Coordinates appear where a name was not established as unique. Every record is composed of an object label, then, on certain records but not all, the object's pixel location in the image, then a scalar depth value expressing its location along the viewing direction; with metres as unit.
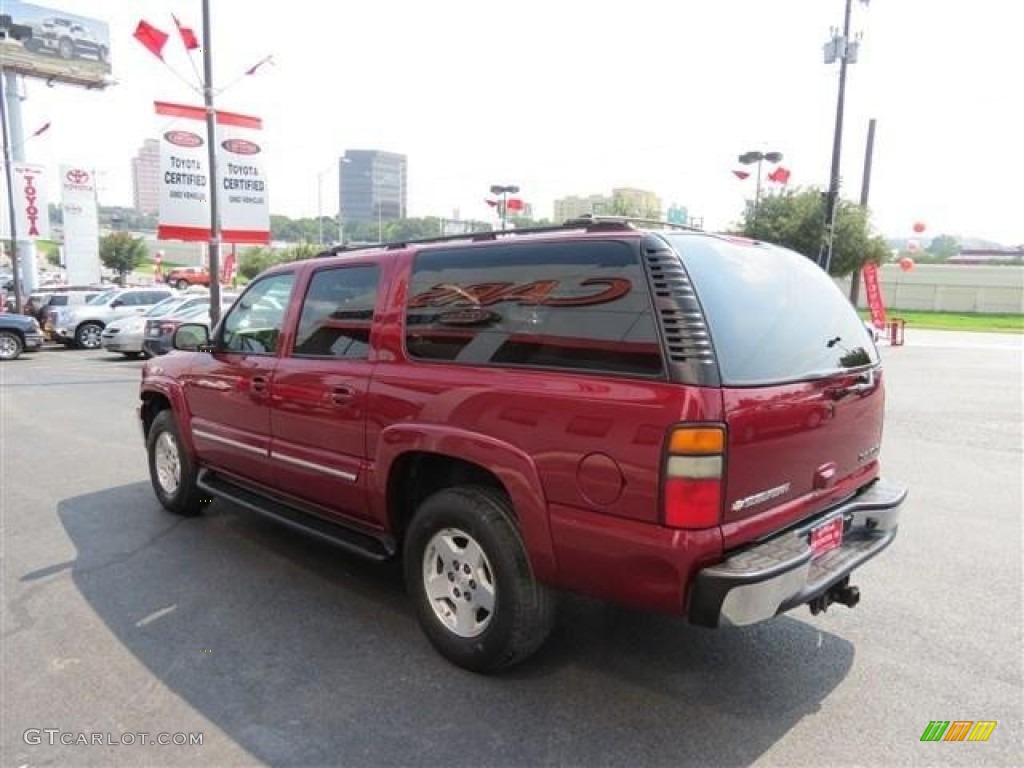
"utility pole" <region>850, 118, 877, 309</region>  29.19
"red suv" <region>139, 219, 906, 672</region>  2.61
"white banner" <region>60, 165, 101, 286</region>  32.19
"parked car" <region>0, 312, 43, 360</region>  17.50
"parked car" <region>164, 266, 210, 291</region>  54.42
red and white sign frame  13.99
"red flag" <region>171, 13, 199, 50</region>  12.51
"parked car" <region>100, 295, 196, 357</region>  17.25
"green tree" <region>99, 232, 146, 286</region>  66.75
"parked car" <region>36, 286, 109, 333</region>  21.89
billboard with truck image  45.56
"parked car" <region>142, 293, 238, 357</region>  16.30
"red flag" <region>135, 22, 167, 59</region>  11.99
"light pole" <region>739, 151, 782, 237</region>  27.69
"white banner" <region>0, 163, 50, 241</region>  28.41
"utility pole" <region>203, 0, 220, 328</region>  12.99
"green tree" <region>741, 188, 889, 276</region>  26.48
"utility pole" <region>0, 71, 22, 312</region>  26.38
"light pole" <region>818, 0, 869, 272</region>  19.78
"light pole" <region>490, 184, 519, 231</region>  33.81
